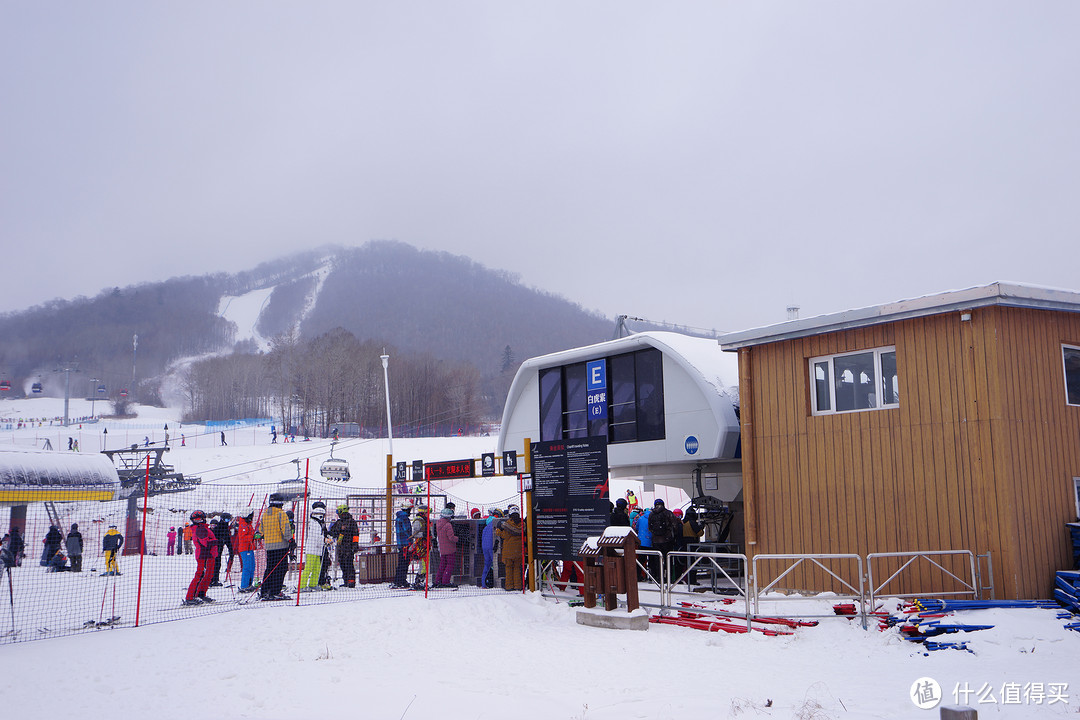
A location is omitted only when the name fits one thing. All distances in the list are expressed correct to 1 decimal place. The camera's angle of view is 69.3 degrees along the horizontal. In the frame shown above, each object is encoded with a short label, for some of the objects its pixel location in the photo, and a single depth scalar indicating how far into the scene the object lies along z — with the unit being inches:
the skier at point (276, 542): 501.2
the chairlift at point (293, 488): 1227.5
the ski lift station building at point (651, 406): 586.7
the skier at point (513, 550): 558.6
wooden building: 395.9
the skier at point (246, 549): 523.8
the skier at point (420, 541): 584.4
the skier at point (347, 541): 576.1
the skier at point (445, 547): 575.8
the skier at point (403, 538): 583.8
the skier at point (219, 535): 535.0
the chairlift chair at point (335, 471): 1742.1
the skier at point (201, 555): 482.3
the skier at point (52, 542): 780.0
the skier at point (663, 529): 537.3
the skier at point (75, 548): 762.2
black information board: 510.3
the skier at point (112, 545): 643.5
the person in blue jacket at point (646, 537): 557.9
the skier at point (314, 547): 528.1
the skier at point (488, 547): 578.2
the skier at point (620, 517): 506.3
